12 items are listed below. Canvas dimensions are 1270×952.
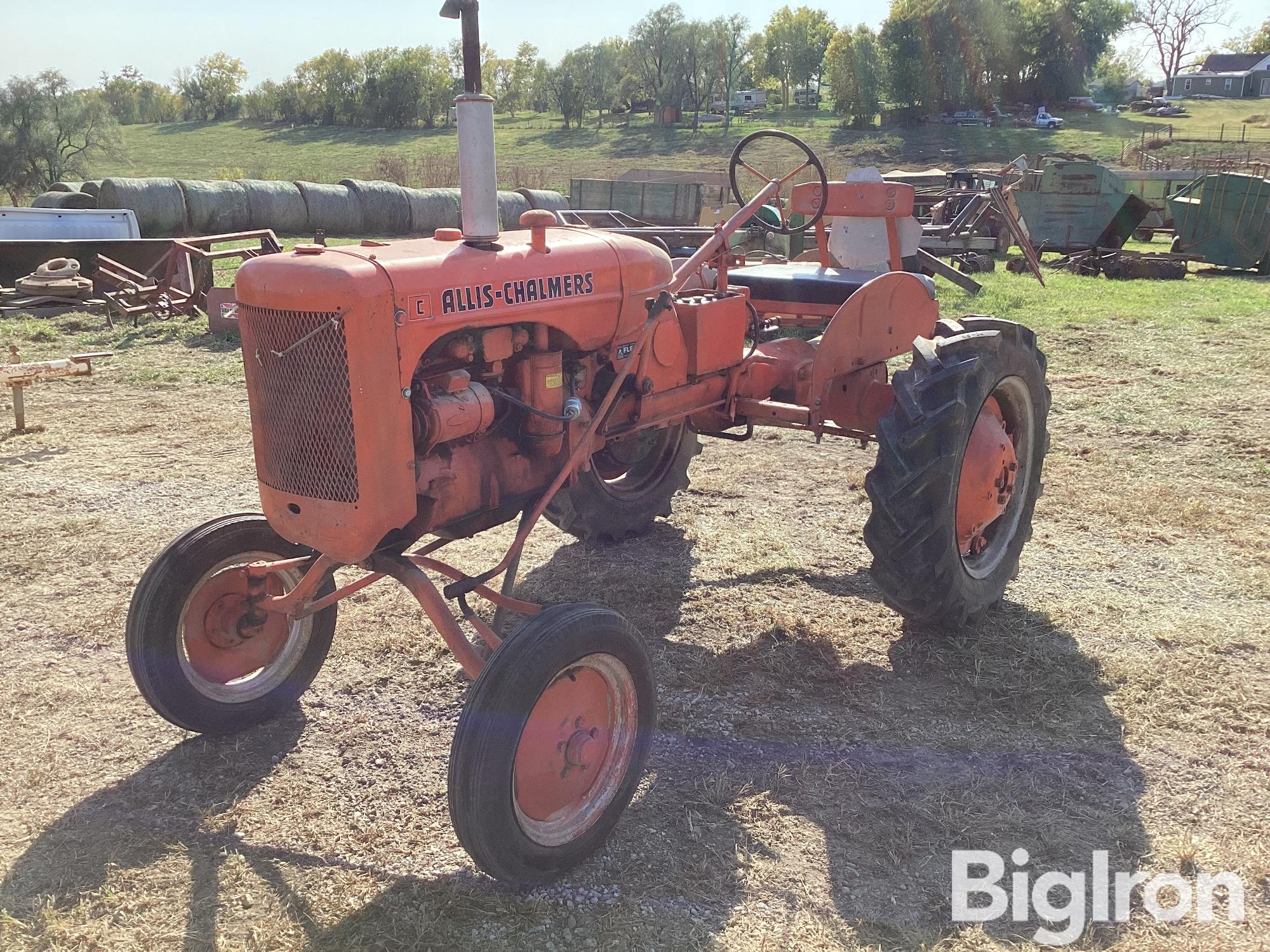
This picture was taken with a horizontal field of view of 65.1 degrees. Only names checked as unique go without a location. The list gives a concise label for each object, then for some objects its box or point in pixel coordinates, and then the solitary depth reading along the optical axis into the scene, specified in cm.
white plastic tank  1202
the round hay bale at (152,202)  1611
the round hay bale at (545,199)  1731
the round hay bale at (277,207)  1791
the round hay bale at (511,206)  1753
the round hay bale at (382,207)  1859
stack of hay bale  1633
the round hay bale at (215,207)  1717
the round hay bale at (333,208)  1853
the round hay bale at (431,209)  1891
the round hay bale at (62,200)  1526
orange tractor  241
